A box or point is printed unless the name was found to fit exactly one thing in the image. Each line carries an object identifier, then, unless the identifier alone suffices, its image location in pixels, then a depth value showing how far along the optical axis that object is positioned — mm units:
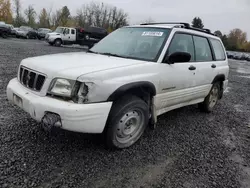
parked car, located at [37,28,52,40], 32625
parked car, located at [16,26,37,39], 29986
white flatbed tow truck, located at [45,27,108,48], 21812
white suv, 2426
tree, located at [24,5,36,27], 60875
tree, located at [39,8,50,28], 65562
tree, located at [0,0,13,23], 55656
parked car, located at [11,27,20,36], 29272
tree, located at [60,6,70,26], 64031
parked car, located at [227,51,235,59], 43866
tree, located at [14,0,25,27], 59319
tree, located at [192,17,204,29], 65856
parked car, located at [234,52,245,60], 42319
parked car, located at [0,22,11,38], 23738
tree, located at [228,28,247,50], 71000
